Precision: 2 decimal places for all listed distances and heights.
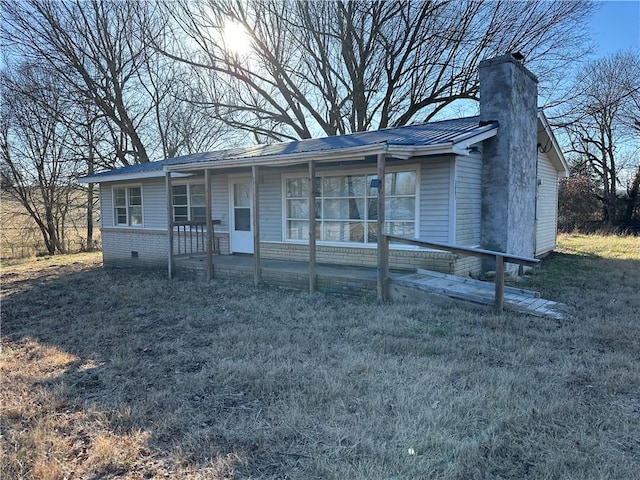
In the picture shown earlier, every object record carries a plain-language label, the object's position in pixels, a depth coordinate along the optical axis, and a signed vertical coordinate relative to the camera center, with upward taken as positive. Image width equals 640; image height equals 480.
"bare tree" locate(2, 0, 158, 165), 17.31 +7.18
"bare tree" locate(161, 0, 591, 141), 15.43 +6.29
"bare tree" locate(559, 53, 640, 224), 22.69 +4.63
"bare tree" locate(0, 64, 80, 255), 18.22 +2.79
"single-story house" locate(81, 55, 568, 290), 8.05 +0.48
